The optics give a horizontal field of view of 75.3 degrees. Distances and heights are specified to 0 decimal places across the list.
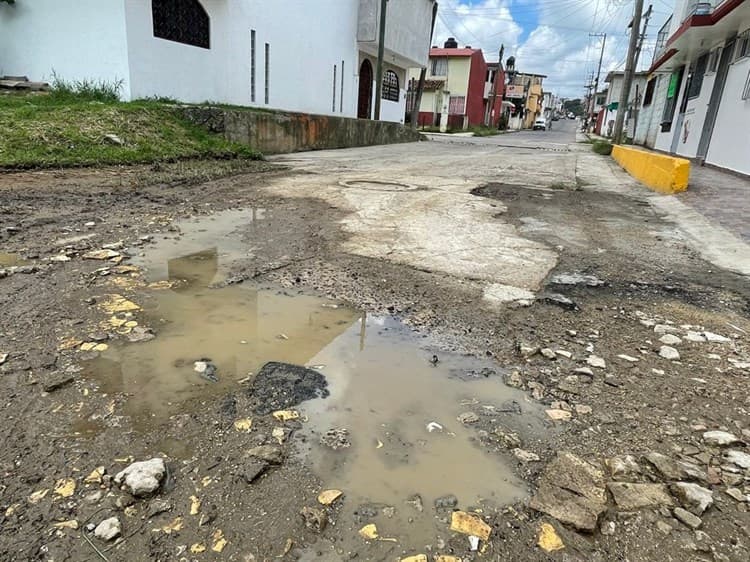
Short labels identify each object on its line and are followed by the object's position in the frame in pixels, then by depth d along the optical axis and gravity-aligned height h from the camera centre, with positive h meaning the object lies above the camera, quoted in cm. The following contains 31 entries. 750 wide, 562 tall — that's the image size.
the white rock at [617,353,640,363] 241 -102
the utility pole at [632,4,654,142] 2679 +530
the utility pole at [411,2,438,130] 2506 +197
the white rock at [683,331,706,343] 266 -99
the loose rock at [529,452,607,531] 146 -107
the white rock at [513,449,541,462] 171 -107
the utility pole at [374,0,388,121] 1798 +281
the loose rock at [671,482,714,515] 150 -105
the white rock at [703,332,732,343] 266 -98
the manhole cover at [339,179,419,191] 718 -82
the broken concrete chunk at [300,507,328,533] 138 -108
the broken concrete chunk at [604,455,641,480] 164 -106
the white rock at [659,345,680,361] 246 -101
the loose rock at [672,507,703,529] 145 -106
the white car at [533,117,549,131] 6862 +179
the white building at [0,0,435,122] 981 +159
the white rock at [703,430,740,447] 181 -103
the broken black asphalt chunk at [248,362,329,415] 194 -107
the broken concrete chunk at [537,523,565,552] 137 -109
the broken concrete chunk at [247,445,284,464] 162 -107
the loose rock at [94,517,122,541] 130 -108
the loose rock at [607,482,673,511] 152 -106
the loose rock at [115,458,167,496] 144 -106
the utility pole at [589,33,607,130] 5619 +574
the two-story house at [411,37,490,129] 4097 +382
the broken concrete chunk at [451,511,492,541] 140 -109
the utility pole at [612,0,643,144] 1729 +279
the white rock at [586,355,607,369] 235 -102
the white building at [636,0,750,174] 1057 +175
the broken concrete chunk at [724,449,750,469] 171 -104
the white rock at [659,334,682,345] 262 -100
